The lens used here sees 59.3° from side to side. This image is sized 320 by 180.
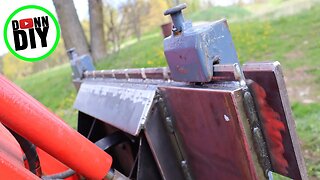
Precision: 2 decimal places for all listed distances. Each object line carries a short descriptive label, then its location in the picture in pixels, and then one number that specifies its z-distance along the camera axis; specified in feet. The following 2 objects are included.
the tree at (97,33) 22.70
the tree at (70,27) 18.31
